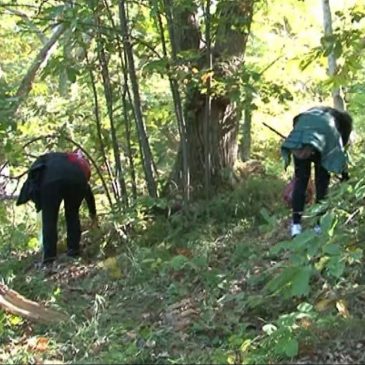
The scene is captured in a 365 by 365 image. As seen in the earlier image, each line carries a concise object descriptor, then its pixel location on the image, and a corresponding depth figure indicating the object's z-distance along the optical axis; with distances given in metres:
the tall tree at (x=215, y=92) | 6.95
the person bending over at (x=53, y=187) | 7.17
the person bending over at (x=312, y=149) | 6.57
